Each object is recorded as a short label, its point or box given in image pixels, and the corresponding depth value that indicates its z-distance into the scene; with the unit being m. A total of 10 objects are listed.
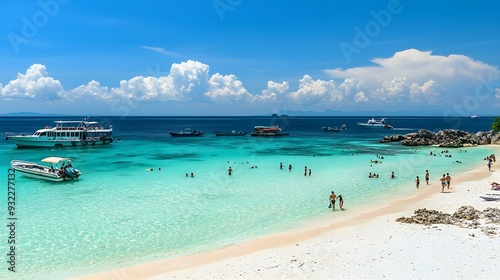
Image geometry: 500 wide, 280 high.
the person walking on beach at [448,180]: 32.78
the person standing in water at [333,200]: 26.70
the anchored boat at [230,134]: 113.19
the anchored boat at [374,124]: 163.68
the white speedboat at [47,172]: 38.09
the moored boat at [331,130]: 137.07
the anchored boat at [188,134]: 109.25
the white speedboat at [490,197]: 26.57
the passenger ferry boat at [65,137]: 73.19
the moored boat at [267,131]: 112.29
